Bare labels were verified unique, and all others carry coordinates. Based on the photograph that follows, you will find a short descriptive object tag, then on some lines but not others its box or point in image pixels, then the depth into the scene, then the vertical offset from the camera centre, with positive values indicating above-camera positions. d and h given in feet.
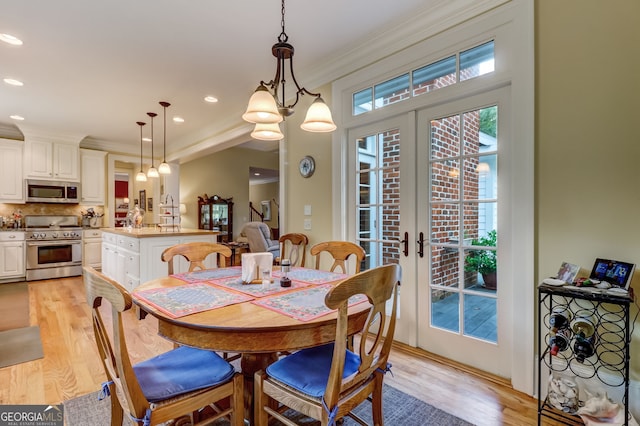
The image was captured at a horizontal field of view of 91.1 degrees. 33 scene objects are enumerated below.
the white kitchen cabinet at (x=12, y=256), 17.20 -2.45
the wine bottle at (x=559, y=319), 5.51 -1.90
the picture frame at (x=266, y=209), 39.68 +0.42
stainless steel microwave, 18.33 +1.22
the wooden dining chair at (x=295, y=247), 11.10 -1.29
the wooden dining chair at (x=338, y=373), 3.79 -2.29
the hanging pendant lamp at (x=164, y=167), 14.18 +2.14
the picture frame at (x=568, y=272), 5.59 -1.08
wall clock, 11.37 +1.72
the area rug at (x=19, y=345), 8.31 -3.89
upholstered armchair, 19.35 -1.61
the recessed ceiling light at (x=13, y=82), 11.74 +4.95
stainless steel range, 17.87 -2.09
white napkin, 6.14 -1.05
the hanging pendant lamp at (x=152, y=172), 15.44 +1.97
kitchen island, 12.46 -1.68
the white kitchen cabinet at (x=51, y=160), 18.20 +3.12
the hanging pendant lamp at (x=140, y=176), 16.94 +1.95
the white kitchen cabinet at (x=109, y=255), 15.03 -2.16
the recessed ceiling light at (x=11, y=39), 8.93 +4.99
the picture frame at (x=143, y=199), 28.19 +1.17
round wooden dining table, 3.95 -1.51
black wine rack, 5.22 -2.39
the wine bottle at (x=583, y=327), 5.43 -2.00
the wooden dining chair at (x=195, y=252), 7.33 -0.97
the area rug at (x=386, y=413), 5.80 -3.87
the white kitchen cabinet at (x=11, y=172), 17.56 +2.25
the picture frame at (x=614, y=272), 5.13 -0.99
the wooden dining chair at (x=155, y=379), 3.70 -2.30
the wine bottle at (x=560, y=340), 5.41 -2.21
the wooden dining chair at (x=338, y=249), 8.09 -0.97
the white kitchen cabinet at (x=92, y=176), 20.31 +2.34
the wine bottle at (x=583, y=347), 5.16 -2.24
